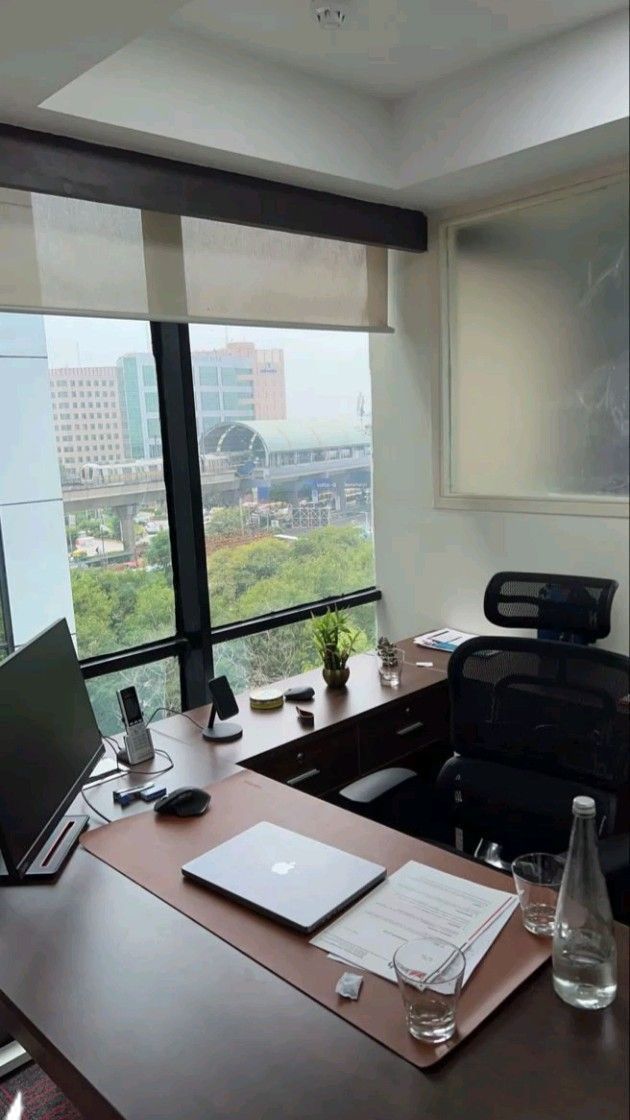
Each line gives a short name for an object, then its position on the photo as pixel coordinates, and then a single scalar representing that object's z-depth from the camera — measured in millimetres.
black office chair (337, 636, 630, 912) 813
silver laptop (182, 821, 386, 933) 1180
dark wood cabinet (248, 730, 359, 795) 1897
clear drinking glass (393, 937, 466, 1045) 923
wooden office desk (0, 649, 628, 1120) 839
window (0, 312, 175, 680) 2221
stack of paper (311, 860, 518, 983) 1076
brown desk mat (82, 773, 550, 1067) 974
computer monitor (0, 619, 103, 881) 1267
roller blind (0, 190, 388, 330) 1910
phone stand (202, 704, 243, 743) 1924
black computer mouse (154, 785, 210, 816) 1523
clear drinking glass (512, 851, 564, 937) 1086
